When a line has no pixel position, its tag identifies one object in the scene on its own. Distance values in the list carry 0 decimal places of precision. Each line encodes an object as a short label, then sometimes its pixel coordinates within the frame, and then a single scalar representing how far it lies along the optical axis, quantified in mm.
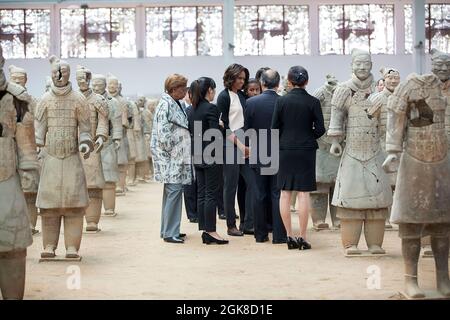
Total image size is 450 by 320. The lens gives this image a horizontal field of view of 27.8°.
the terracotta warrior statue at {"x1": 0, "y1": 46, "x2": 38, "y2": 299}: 6012
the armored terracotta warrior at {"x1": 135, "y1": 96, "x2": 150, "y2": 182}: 20250
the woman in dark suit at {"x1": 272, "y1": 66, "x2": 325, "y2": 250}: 9152
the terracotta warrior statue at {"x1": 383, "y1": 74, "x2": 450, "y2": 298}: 6516
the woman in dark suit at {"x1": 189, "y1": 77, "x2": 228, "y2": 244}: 9898
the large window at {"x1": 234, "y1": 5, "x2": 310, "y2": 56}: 29828
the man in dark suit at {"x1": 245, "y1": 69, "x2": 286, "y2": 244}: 9891
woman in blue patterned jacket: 10023
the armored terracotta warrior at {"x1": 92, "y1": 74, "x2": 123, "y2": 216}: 12069
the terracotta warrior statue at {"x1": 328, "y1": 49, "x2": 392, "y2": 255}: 8656
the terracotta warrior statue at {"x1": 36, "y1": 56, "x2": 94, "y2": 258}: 8477
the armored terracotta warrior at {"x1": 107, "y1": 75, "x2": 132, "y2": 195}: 14953
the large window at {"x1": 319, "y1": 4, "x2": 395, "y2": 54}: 29719
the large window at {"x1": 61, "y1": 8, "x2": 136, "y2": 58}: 30031
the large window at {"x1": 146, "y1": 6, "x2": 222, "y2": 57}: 29906
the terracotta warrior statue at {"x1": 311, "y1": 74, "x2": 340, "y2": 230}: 11055
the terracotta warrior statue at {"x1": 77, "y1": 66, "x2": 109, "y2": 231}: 9969
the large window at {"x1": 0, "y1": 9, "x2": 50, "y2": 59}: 29953
